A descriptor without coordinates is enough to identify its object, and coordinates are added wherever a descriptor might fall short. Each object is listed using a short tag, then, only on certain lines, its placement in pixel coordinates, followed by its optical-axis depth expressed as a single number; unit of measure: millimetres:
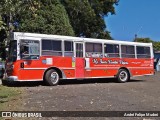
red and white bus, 9559
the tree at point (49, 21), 13623
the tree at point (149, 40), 47002
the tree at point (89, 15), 18522
